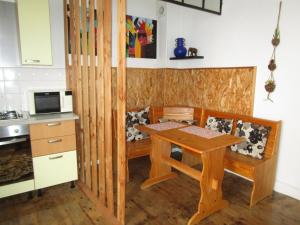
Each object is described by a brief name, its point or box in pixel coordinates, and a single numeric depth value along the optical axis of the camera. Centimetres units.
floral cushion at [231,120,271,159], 260
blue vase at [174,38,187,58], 361
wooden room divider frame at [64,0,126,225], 183
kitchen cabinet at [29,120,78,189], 242
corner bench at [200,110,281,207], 242
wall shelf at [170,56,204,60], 343
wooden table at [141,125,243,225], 212
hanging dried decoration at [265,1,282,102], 256
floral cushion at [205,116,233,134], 299
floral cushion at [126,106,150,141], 320
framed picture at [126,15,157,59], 350
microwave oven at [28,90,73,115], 258
